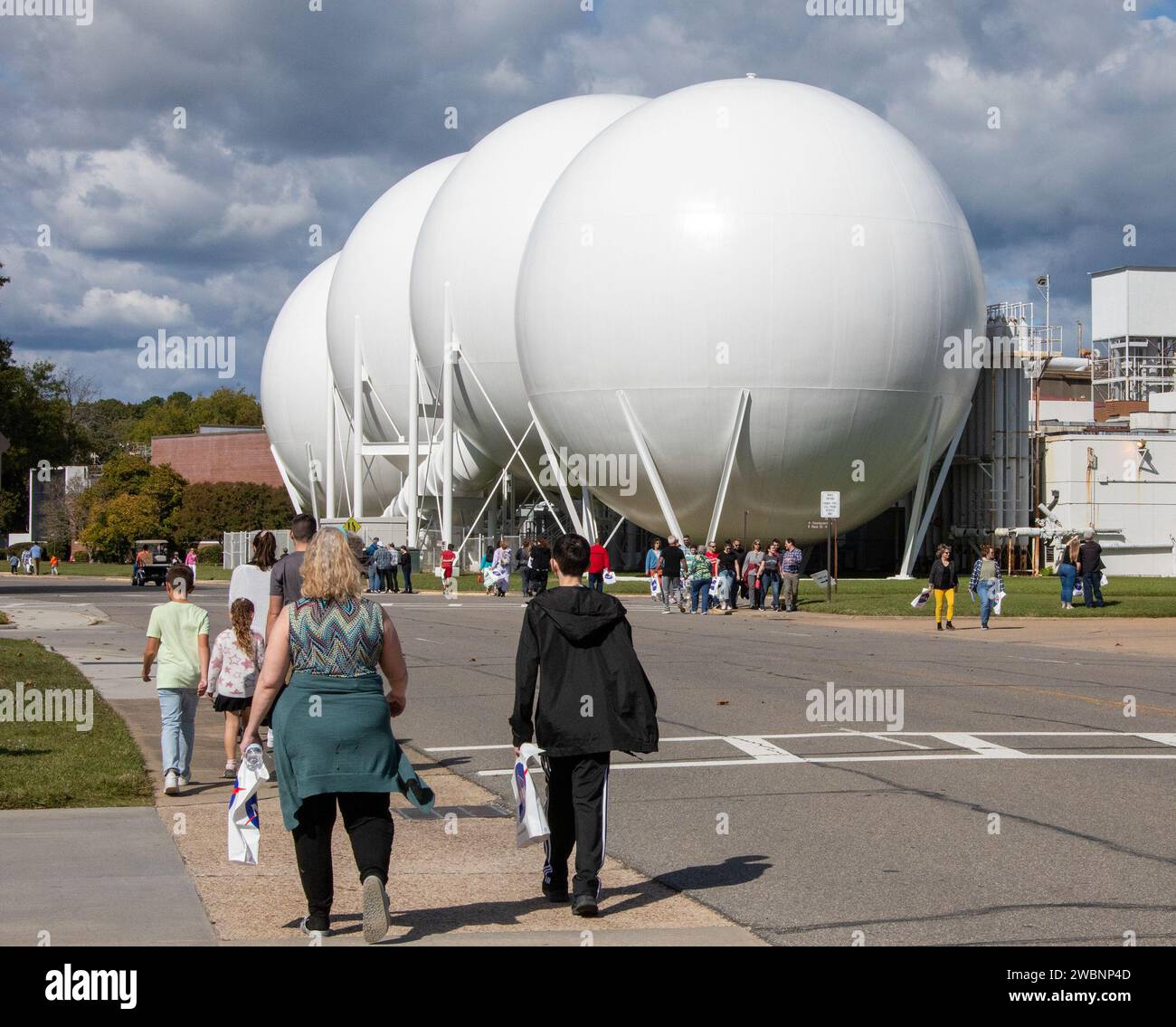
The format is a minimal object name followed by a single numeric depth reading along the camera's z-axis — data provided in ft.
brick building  342.23
